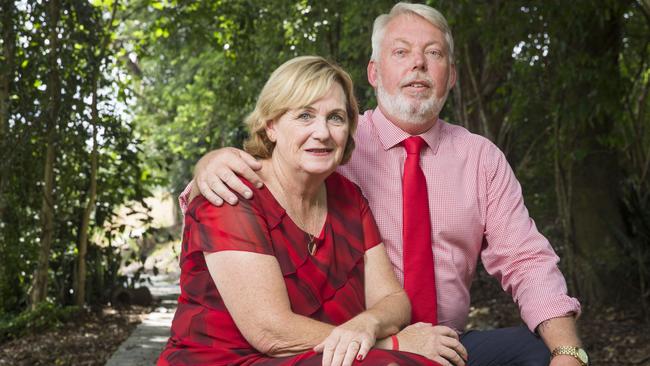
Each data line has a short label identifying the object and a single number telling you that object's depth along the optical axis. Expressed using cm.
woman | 252
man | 319
